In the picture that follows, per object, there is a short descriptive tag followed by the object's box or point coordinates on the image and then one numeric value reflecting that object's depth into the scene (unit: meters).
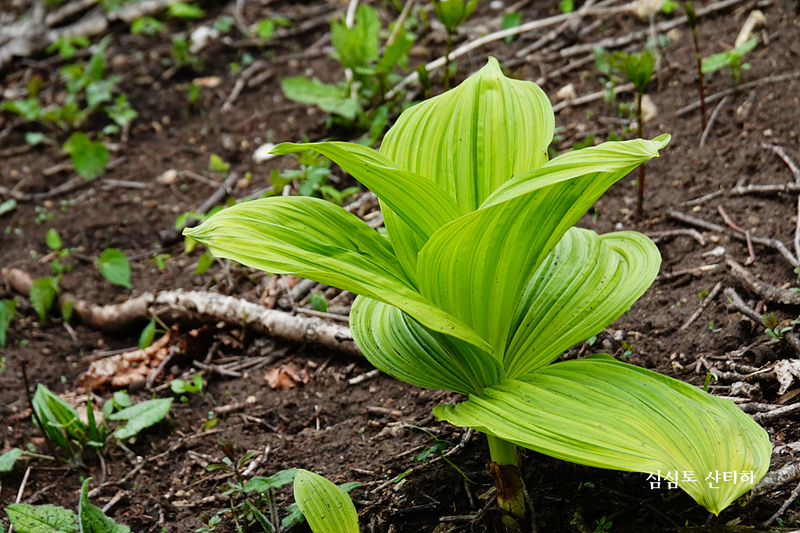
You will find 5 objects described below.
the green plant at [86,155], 3.96
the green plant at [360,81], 3.62
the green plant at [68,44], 5.20
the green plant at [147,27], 5.27
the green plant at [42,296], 3.20
